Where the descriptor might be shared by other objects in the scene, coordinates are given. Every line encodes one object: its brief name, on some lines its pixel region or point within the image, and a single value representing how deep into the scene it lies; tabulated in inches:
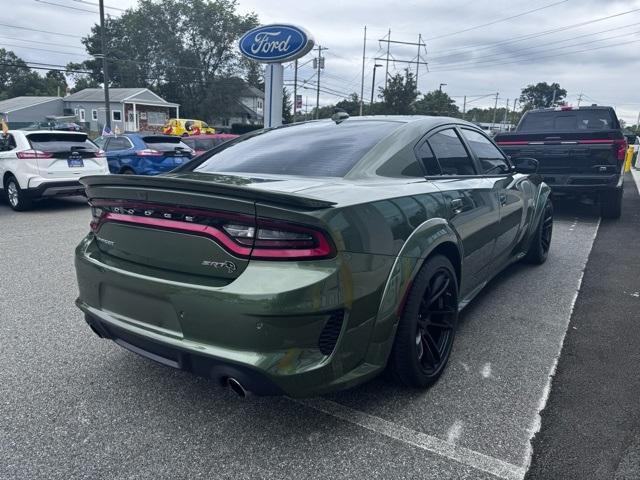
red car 569.0
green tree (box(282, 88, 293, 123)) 2241.9
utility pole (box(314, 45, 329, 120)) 2121.1
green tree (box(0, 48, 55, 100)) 3068.4
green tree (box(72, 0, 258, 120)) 2225.6
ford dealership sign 418.3
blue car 471.5
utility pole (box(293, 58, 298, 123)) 1823.3
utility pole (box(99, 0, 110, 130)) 959.2
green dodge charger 81.3
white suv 350.6
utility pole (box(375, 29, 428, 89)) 1899.6
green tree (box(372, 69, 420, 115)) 1605.6
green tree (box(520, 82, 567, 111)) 4752.2
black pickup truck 307.0
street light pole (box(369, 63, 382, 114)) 2002.3
